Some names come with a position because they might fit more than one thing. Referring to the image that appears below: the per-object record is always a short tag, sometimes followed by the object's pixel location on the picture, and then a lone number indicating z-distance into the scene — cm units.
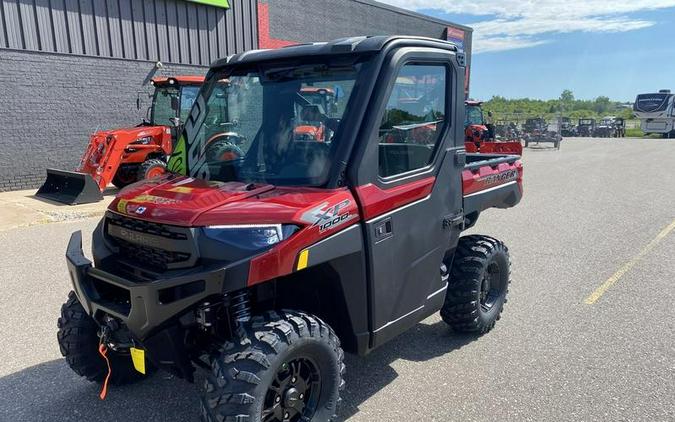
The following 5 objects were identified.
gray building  1204
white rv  3697
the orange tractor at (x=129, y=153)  1035
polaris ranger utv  245
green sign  1528
